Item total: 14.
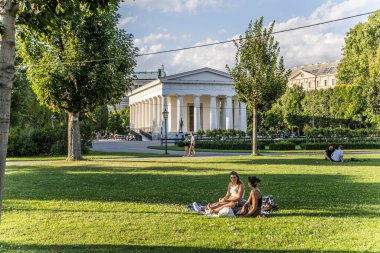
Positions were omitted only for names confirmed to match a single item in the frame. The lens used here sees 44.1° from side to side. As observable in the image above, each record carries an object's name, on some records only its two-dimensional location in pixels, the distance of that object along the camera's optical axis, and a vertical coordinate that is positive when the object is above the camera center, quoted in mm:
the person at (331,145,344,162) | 27000 -1155
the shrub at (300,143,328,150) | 45156 -958
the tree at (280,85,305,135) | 90688 +5846
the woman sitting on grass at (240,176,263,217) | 10344 -1479
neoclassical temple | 82250 +6388
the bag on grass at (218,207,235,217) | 10312 -1675
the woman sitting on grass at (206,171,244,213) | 10680 -1428
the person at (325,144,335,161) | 28031 -958
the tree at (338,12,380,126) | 50141 +12664
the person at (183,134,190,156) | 34500 -1004
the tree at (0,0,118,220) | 6141 +980
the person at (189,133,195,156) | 33869 -480
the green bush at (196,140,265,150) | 45562 -855
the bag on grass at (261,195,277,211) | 10891 -1598
